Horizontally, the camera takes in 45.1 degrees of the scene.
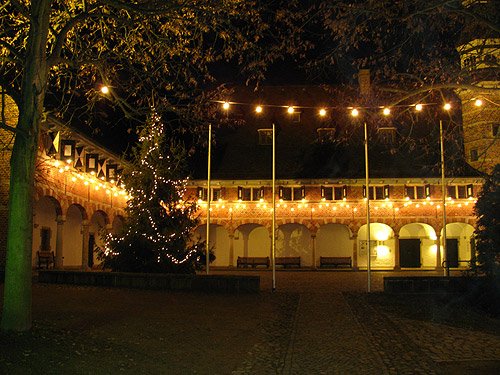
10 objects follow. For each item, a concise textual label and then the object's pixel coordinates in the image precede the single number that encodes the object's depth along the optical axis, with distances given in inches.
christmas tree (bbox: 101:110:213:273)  850.1
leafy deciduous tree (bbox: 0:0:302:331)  358.6
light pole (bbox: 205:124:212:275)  852.0
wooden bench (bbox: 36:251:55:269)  1057.5
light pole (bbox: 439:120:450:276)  878.6
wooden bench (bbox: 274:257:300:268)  1525.6
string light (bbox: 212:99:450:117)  455.6
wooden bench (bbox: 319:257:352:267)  1517.0
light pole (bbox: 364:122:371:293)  794.8
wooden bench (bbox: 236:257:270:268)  1529.3
